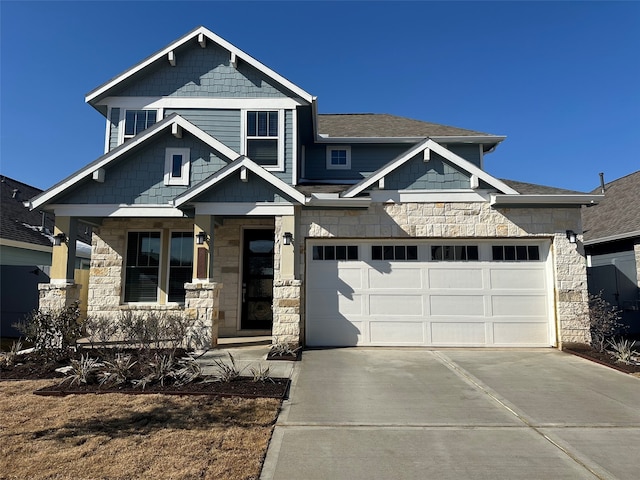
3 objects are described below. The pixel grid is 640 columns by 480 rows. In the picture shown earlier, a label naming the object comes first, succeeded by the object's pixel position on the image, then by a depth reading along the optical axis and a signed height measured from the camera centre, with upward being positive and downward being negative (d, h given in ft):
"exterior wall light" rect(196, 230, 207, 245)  29.12 +3.32
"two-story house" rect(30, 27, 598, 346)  29.09 +3.35
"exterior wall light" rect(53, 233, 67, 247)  29.96 +3.26
